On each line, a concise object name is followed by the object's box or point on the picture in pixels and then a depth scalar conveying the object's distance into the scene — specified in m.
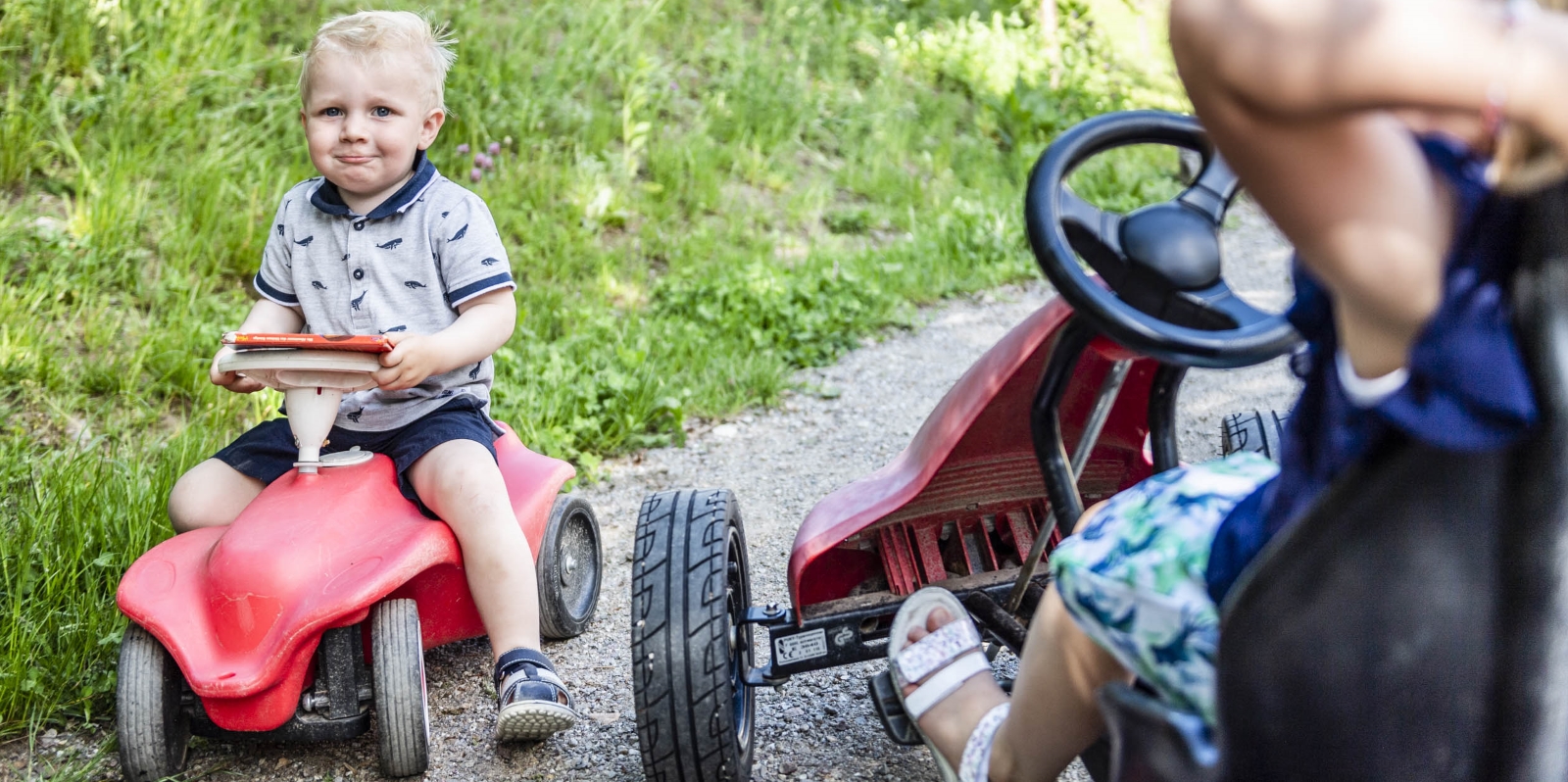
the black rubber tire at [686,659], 1.76
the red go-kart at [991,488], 1.29
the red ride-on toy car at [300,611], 1.90
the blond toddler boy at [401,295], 2.14
